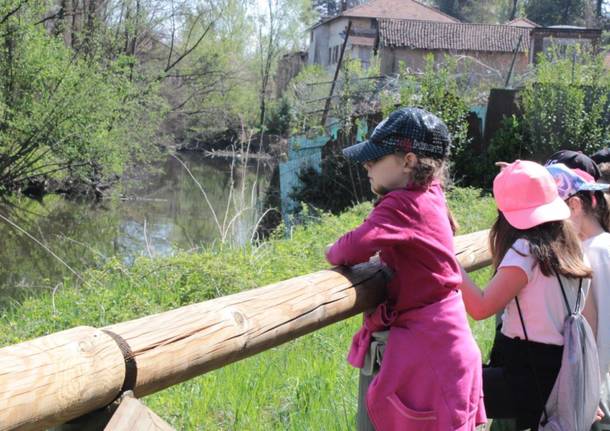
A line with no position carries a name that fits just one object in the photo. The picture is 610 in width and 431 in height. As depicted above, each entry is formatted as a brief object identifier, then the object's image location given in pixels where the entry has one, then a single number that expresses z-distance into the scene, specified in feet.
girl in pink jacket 7.73
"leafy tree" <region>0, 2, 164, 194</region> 76.79
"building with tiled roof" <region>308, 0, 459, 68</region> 181.06
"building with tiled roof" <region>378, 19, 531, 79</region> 160.86
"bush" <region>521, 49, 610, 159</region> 53.52
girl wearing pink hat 9.68
